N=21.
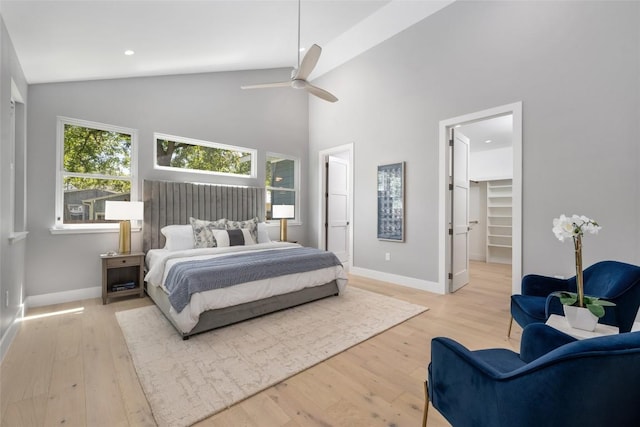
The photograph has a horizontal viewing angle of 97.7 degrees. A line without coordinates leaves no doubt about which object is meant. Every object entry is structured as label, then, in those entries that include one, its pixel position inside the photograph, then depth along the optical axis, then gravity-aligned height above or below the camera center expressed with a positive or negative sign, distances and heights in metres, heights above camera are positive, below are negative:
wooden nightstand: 3.53 -0.88
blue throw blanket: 2.56 -0.61
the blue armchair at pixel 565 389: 0.81 -0.57
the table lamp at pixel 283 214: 5.37 -0.05
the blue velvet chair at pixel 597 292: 1.89 -0.63
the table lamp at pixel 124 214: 3.57 -0.05
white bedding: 2.52 -0.80
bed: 2.63 -0.58
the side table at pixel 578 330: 1.46 -0.64
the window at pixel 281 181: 5.72 +0.65
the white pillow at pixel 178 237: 3.90 -0.37
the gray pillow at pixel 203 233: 3.97 -0.32
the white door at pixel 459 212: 4.09 +0.00
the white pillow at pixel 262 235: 4.61 -0.39
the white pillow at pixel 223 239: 4.03 -0.40
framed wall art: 4.47 +0.16
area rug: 1.77 -1.17
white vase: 1.50 -0.57
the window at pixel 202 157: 4.49 +0.96
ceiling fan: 2.91 +1.55
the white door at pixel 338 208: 6.02 +0.08
